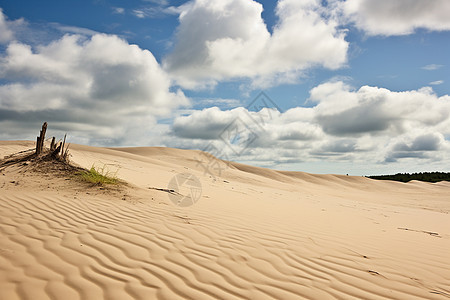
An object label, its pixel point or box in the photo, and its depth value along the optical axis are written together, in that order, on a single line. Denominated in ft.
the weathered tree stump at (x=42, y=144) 28.09
